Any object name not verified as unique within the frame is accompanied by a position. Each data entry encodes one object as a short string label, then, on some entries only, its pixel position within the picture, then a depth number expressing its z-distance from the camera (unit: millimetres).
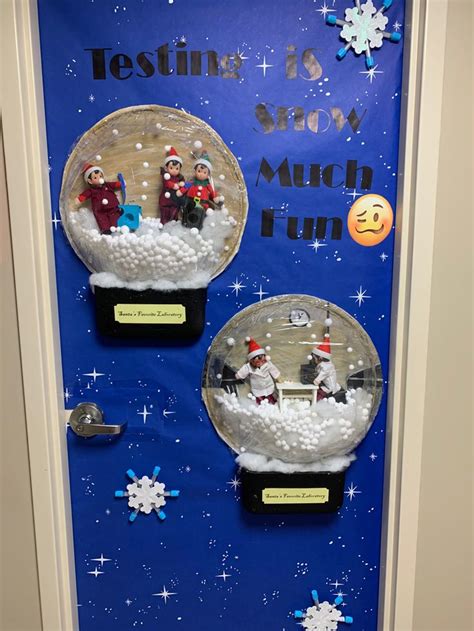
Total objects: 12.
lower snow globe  882
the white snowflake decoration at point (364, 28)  796
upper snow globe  828
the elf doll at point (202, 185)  825
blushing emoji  861
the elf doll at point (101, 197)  831
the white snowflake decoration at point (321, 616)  989
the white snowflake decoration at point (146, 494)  940
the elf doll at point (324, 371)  887
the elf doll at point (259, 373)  881
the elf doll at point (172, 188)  825
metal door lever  907
